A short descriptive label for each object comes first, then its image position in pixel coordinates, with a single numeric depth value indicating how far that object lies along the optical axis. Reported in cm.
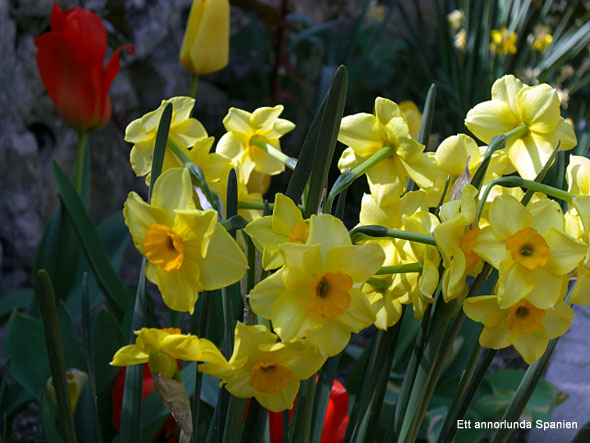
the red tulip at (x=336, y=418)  61
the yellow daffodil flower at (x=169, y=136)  42
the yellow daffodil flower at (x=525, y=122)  39
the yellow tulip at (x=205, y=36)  88
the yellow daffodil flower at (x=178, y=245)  32
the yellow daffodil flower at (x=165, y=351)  34
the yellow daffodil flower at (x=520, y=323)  36
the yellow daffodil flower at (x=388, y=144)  38
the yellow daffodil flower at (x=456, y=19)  239
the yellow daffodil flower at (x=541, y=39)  226
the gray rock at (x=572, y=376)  110
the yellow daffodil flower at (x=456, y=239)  33
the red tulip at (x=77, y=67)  89
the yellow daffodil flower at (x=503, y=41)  221
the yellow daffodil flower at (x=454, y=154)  40
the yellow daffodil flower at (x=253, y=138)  45
